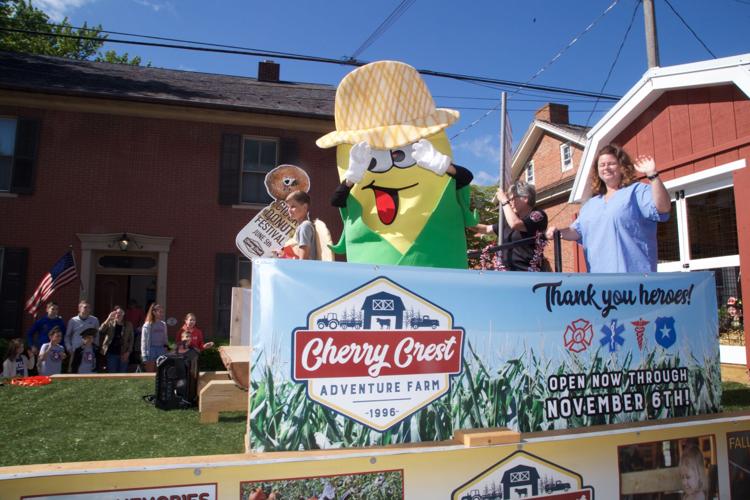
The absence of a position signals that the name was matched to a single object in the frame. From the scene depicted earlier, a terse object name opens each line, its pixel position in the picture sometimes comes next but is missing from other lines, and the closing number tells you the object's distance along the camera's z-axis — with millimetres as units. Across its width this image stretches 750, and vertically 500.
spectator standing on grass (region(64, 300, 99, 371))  8977
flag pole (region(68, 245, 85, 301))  11747
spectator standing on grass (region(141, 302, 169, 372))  8992
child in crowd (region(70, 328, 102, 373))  8664
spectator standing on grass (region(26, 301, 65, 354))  9195
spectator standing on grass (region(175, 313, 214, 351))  8203
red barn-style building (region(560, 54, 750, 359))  5602
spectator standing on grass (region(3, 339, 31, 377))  7711
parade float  1861
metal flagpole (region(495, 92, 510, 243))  5161
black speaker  4879
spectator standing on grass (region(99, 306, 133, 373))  9547
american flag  10750
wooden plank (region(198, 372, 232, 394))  5691
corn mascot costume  3508
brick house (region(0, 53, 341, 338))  11836
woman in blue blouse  3092
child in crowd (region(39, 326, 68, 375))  8039
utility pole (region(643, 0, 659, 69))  11016
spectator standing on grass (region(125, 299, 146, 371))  10219
